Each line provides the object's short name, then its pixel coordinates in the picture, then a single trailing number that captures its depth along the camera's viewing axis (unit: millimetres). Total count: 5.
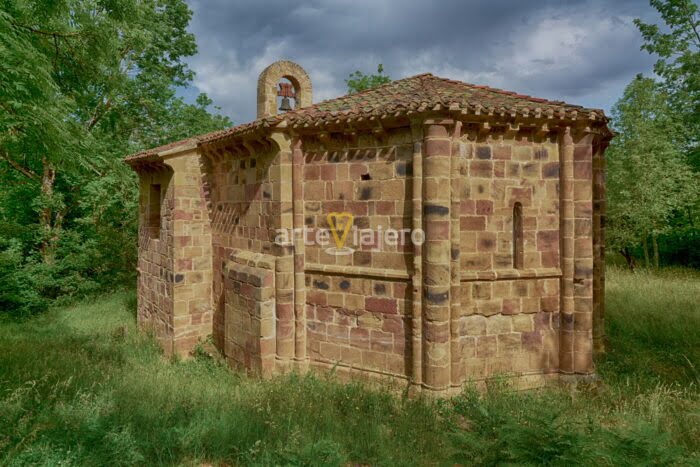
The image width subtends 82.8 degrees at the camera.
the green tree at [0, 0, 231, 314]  5398
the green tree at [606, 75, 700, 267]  16156
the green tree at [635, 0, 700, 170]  16250
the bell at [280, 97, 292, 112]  9562
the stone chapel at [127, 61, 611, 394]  5914
